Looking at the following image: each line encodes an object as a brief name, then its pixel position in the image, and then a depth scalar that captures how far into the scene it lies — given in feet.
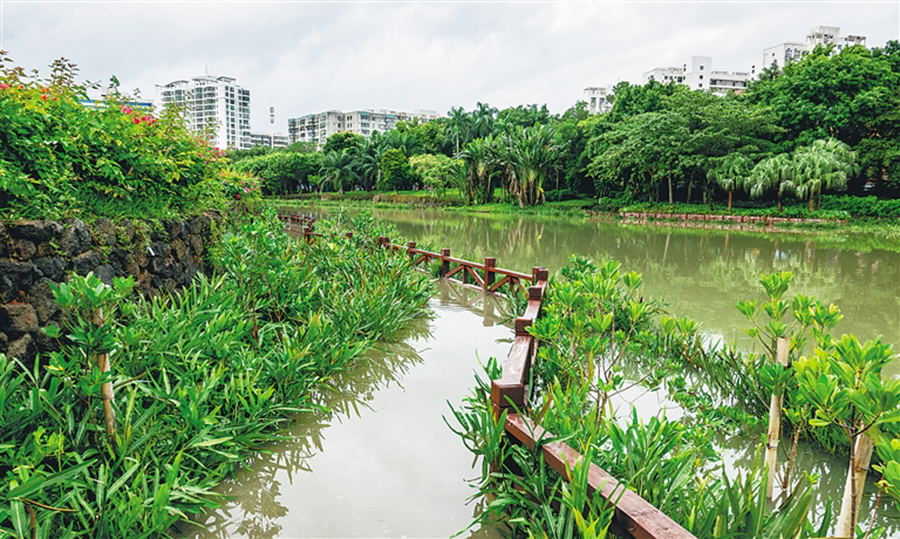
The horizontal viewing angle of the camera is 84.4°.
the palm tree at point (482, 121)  147.54
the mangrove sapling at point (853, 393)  5.14
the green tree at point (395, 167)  152.35
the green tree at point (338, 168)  165.99
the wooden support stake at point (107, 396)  8.45
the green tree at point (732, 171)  83.05
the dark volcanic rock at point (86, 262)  11.66
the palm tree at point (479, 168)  119.75
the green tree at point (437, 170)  130.99
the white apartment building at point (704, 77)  296.51
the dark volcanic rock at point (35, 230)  10.11
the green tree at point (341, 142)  184.62
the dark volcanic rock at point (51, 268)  10.51
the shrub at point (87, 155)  10.54
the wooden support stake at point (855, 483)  5.60
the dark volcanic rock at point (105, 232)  12.82
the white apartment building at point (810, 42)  282.77
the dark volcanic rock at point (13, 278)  9.67
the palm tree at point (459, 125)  148.97
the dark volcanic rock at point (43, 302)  10.30
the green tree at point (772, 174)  77.61
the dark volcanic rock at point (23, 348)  9.63
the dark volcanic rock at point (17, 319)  9.62
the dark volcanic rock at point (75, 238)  11.27
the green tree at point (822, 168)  74.49
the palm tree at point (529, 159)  111.55
